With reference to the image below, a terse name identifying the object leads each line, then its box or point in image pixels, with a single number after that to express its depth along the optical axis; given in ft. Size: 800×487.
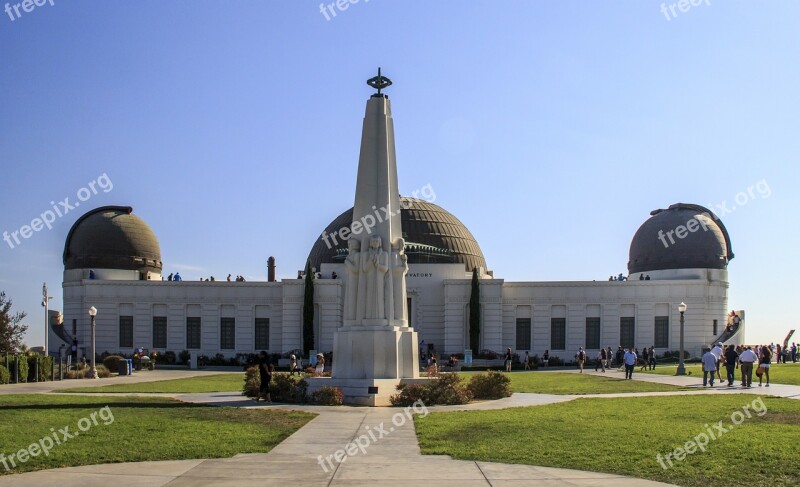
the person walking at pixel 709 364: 107.76
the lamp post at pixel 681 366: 137.18
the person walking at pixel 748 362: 104.68
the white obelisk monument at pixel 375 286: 84.28
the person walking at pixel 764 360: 103.60
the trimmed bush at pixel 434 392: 76.02
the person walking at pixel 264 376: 81.25
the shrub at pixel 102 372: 134.83
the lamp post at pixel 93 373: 130.06
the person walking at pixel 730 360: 108.27
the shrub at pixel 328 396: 76.69
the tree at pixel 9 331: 152.97
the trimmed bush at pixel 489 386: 85.35
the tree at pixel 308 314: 193.88
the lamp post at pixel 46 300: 155.02
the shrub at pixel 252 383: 83.27
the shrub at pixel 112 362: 154.10
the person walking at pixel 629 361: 126.52
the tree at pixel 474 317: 196.24
